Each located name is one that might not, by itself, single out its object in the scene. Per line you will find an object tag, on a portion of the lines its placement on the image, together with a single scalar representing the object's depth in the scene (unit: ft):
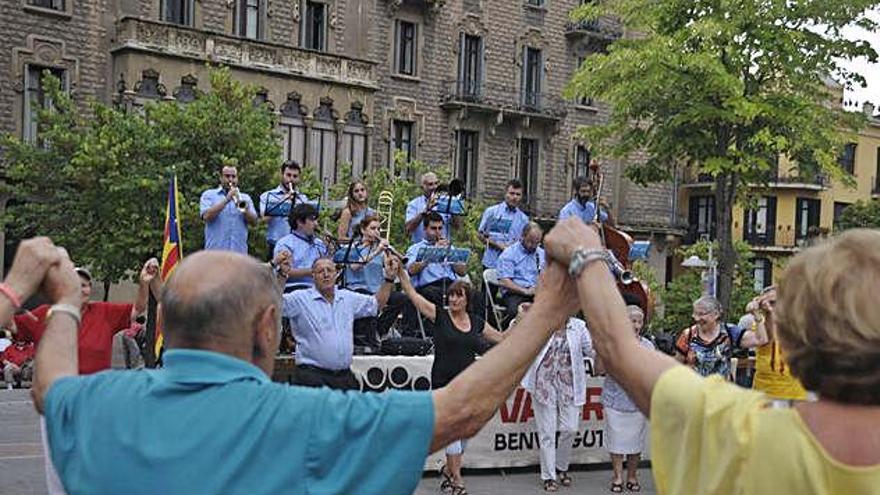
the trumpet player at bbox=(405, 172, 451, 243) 46.85
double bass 41.98
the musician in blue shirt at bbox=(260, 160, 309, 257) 43.21
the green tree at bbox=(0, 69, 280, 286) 92.53
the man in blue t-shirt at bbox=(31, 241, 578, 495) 8.66
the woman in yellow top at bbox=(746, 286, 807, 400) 30.89
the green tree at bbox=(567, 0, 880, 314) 75.10
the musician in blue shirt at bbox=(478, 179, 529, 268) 51.19
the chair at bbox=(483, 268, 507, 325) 49.90
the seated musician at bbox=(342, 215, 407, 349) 41.55
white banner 39.40
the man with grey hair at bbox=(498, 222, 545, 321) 47.78
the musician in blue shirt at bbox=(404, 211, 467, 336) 45.47
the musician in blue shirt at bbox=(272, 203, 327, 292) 39.60
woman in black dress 34.68
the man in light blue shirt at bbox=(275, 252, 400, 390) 29.89
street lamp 99.09
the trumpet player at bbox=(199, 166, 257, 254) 42.93
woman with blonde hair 7.81
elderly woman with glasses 35.47
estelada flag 36.52
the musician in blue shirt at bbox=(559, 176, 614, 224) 46.65
